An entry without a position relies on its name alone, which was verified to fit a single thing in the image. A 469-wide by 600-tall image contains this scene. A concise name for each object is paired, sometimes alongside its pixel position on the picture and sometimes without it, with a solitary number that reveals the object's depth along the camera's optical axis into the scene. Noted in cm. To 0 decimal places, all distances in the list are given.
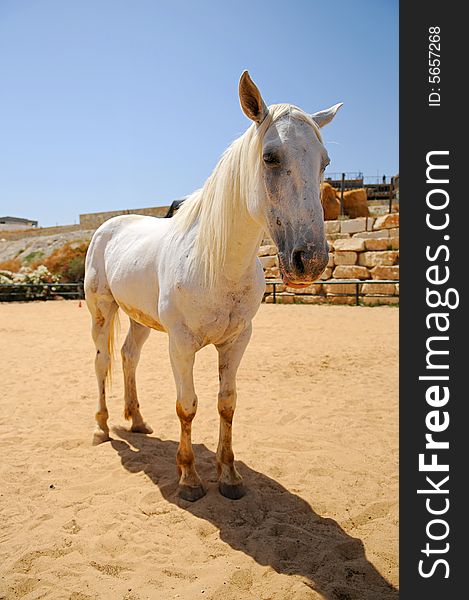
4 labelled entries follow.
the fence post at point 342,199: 1741
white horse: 193
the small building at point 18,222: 5512
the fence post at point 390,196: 1674
